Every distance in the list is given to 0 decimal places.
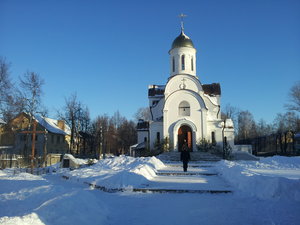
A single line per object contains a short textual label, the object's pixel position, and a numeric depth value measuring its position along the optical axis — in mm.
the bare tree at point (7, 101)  24203
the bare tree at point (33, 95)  27962
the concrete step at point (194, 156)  22469
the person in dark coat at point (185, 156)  13773
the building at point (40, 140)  38000
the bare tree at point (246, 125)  69175
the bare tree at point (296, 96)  39188
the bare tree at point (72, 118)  38031
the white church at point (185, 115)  26484
